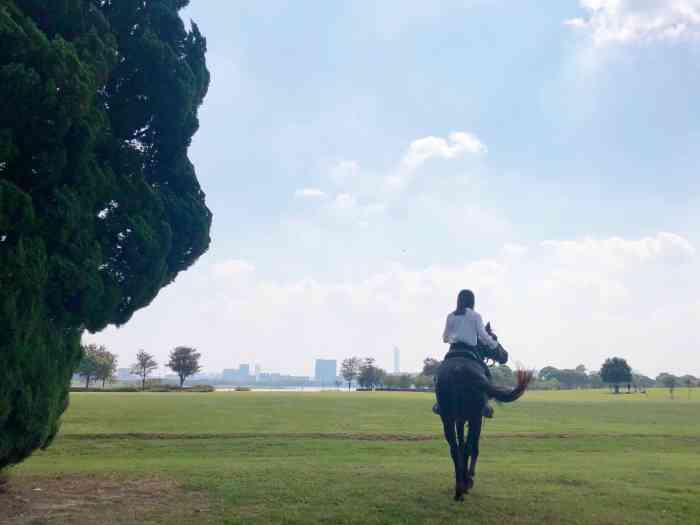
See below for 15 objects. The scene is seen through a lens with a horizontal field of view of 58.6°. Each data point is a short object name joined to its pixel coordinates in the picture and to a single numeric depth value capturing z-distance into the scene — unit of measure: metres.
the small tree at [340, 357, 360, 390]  140.38
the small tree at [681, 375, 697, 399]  156.51
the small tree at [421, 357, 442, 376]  130.77
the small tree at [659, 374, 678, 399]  80.31
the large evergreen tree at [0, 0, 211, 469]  8.23
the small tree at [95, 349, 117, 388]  94.31
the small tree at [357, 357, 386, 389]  126.12
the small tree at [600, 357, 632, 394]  109.44
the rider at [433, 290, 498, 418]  9.96
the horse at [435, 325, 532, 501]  9.60
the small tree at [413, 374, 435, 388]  126.28
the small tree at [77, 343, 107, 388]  88.86
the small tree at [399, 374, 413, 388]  129.75
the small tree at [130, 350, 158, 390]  109.81
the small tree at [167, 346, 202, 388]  105.25
